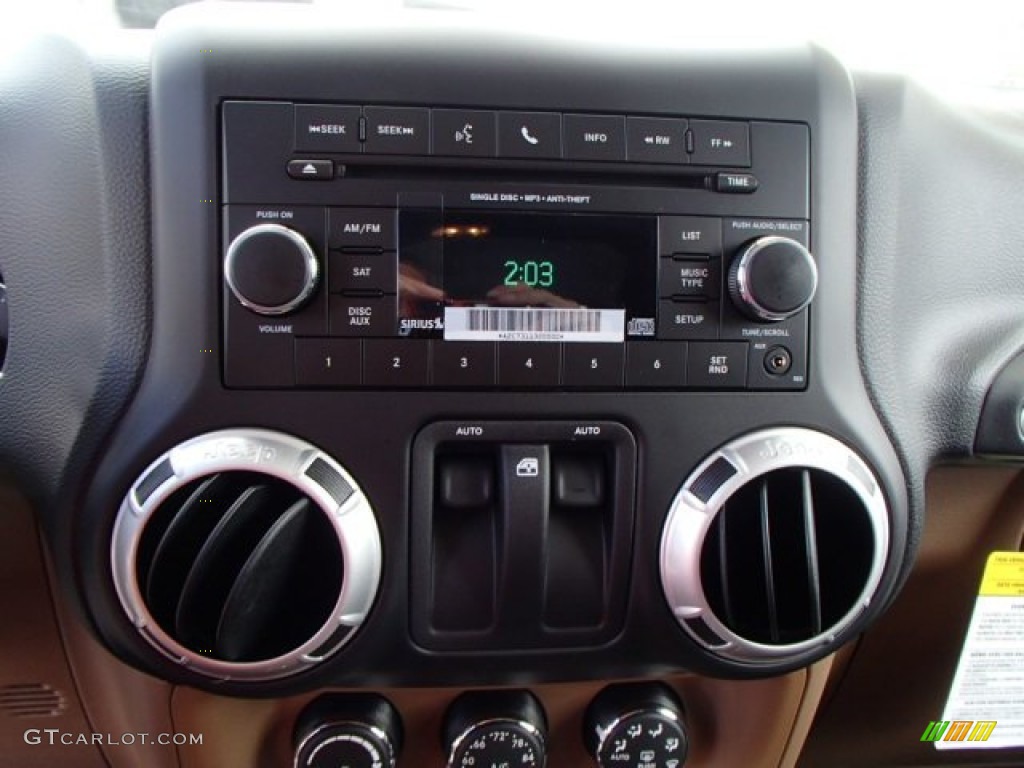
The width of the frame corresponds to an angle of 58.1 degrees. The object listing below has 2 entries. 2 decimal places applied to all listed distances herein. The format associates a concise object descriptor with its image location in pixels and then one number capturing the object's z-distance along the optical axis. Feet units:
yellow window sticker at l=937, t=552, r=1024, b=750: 1.28
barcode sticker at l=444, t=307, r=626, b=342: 1.01
